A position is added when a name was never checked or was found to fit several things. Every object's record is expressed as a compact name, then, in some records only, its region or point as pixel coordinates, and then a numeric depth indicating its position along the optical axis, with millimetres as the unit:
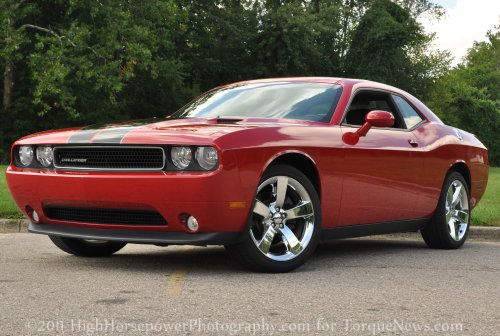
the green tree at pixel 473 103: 54031
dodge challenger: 5602
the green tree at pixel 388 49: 48219
